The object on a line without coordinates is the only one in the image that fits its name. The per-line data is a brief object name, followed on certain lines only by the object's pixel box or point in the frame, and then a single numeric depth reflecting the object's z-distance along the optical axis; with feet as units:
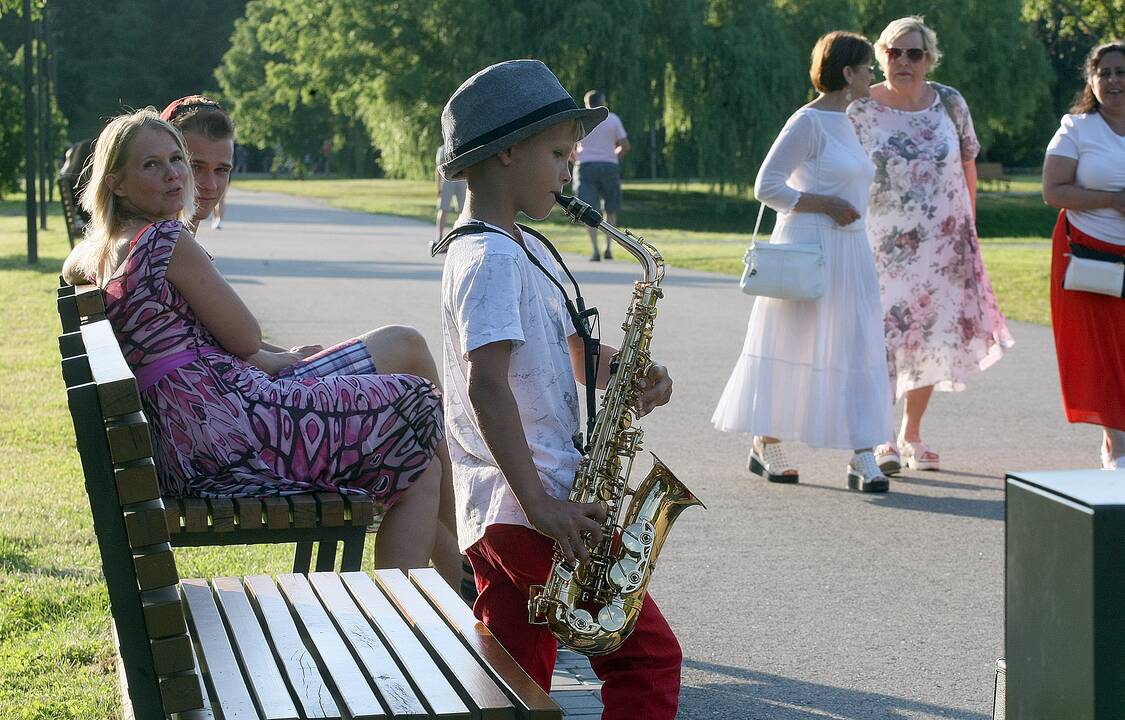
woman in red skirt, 21.27
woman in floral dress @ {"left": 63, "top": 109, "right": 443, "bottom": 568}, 13.07
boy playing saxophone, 9.58
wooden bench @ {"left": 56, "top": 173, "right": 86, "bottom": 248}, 64.23
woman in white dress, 22.13
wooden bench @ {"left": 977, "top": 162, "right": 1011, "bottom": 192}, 158.63
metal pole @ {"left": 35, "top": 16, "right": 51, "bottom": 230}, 92.89
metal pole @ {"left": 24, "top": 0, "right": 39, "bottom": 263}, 62.85
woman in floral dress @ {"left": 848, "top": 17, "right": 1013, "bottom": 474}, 24.27
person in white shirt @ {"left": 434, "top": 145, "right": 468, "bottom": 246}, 76.43
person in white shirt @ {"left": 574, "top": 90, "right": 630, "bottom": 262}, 70.54
